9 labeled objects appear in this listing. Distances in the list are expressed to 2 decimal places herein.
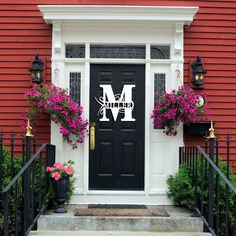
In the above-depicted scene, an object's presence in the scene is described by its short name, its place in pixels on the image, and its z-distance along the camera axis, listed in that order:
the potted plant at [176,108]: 5.86
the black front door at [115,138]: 6.28
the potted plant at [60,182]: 5.36
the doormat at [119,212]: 5.34
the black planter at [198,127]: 6.12
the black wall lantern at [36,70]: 6.12
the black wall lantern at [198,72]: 6.18
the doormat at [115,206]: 5.85
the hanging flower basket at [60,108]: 5.82
